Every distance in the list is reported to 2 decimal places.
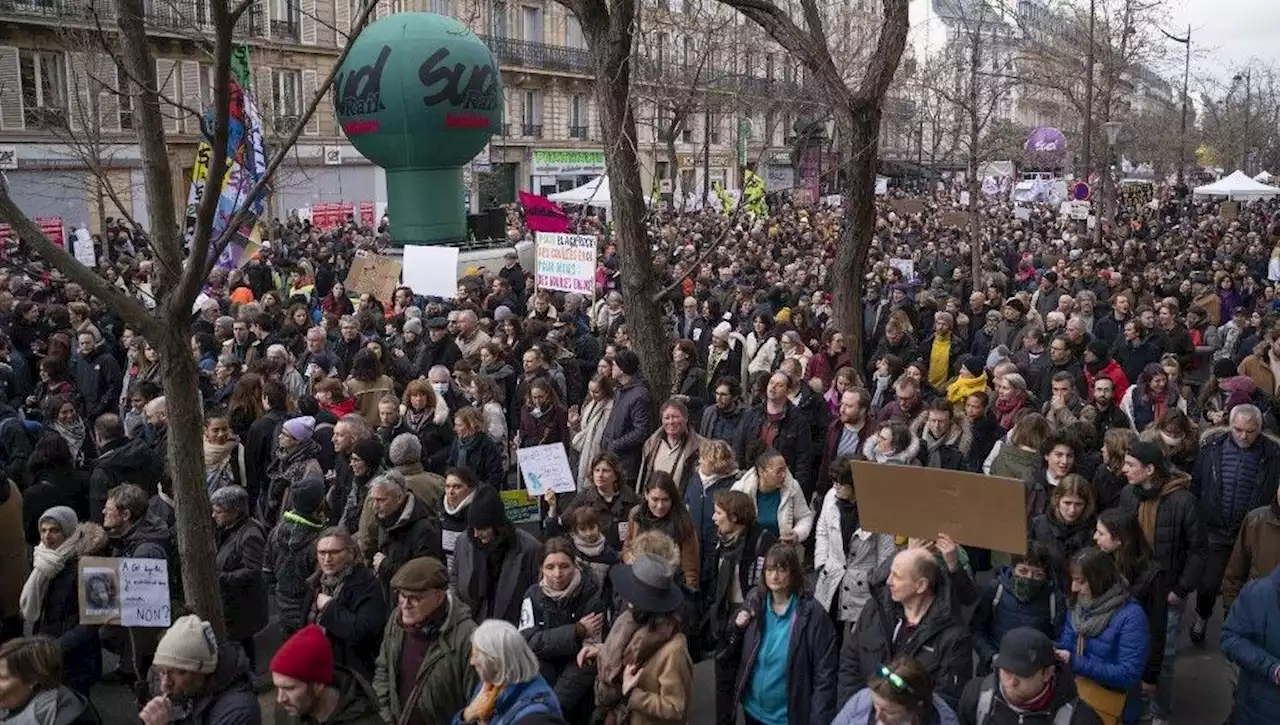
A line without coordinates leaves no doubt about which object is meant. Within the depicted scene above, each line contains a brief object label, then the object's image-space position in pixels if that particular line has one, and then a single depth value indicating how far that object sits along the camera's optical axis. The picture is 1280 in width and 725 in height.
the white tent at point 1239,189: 29.28
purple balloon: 36.34
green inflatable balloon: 19.11
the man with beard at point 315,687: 4.19
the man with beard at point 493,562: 5.69
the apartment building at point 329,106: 29.70
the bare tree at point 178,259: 5.02
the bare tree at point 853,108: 11.32
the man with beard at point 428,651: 4.77
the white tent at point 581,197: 30.96
